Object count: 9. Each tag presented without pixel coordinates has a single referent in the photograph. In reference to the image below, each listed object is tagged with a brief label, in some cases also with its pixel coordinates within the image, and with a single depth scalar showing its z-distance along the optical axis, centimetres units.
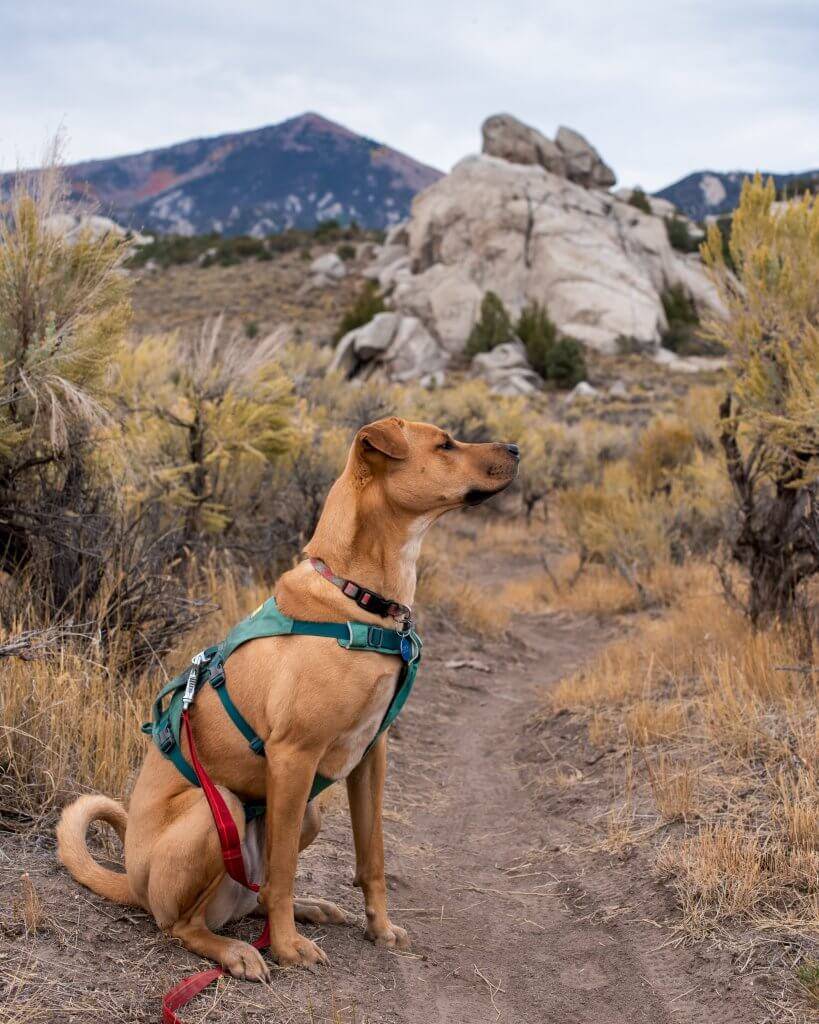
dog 307
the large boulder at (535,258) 4603
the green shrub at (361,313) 4221
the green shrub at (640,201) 6312
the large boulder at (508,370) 3531
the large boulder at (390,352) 3784
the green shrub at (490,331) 4169
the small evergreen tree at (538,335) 3950
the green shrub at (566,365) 3747
